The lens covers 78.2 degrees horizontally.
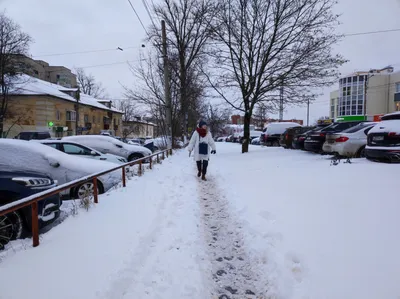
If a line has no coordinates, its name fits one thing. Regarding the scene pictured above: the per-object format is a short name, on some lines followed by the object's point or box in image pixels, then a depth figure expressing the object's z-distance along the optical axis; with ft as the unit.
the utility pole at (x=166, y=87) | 49.44
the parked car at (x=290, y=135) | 47.99
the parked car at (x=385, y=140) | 18.41
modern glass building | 145.79
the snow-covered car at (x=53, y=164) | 14.58
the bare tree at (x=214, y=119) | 190.80
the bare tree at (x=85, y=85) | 192.95
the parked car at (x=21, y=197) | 10.88
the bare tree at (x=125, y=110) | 215.18
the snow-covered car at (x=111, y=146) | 39.86
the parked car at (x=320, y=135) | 31.05
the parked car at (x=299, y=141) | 39.95
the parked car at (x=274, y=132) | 65.46
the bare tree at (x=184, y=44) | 66.89
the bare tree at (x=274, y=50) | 41.57
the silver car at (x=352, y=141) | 26.66
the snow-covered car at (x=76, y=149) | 28.00
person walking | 25.16
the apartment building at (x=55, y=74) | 175.31
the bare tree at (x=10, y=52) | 73.87
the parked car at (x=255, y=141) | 103.04
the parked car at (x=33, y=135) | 69.04
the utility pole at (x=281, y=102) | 46.98
